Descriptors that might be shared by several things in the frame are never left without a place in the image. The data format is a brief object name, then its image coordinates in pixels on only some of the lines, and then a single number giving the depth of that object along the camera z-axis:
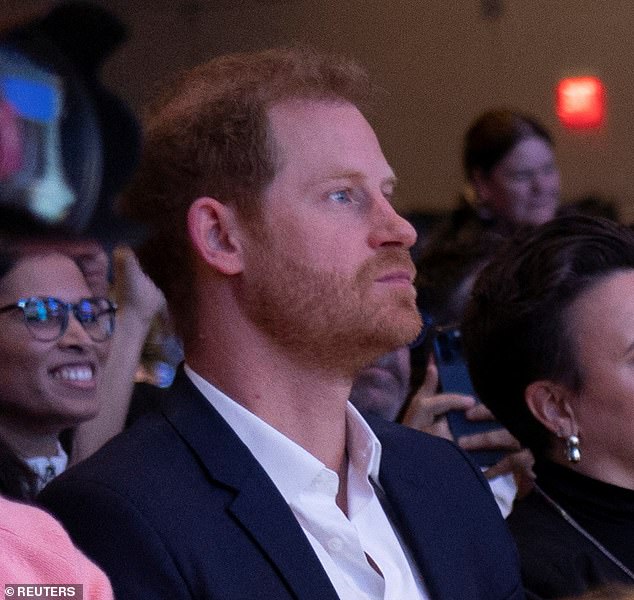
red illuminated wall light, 9.95
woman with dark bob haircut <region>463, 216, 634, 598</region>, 5.71
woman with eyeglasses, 5.72
